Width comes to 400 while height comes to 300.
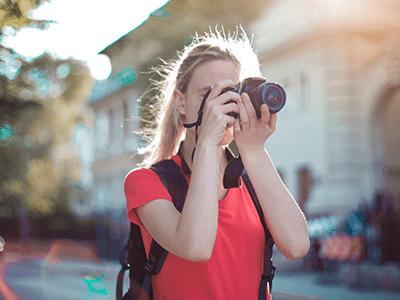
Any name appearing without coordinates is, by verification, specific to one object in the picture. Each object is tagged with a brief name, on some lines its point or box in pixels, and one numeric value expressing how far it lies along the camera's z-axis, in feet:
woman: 4.04
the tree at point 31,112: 32.22
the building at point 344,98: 30.42
